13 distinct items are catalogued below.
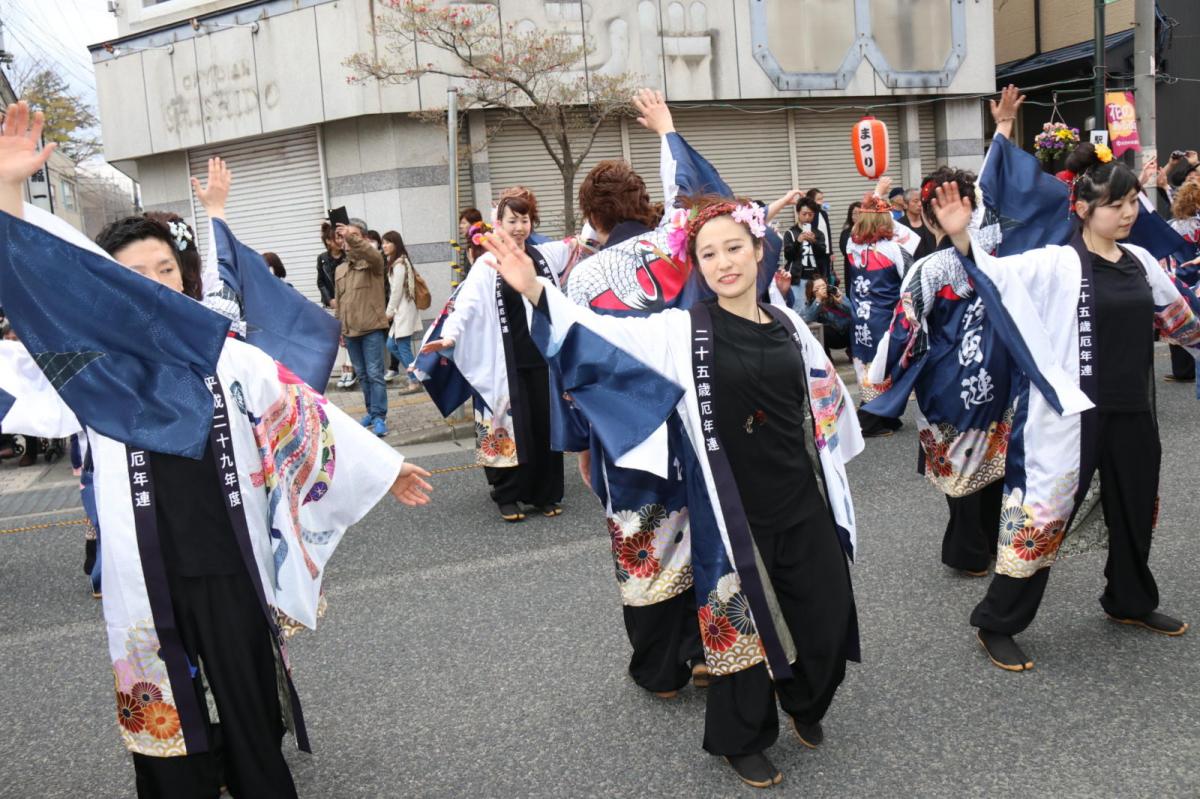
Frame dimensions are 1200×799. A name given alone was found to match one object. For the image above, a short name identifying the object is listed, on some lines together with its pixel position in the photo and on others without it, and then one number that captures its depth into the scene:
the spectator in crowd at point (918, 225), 7.98
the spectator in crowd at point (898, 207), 9.74
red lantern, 12.35
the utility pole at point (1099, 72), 13.23
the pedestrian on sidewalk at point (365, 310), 9.23
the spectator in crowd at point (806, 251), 11.49
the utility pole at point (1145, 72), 12.84
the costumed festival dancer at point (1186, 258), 6.48
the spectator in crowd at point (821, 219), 11.73
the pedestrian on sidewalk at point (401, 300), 10.05
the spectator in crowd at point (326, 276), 11.70
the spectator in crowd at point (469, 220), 8.37
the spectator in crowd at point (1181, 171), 8.85
